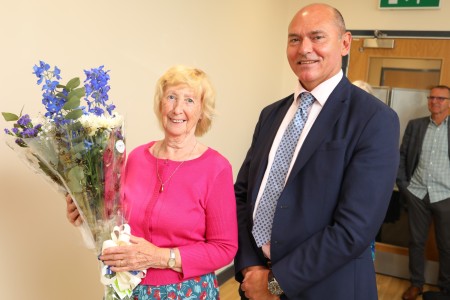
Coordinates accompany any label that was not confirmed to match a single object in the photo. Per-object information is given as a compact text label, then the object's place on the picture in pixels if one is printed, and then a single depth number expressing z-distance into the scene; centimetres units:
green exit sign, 445
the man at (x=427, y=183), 412
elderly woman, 154
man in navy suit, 148
